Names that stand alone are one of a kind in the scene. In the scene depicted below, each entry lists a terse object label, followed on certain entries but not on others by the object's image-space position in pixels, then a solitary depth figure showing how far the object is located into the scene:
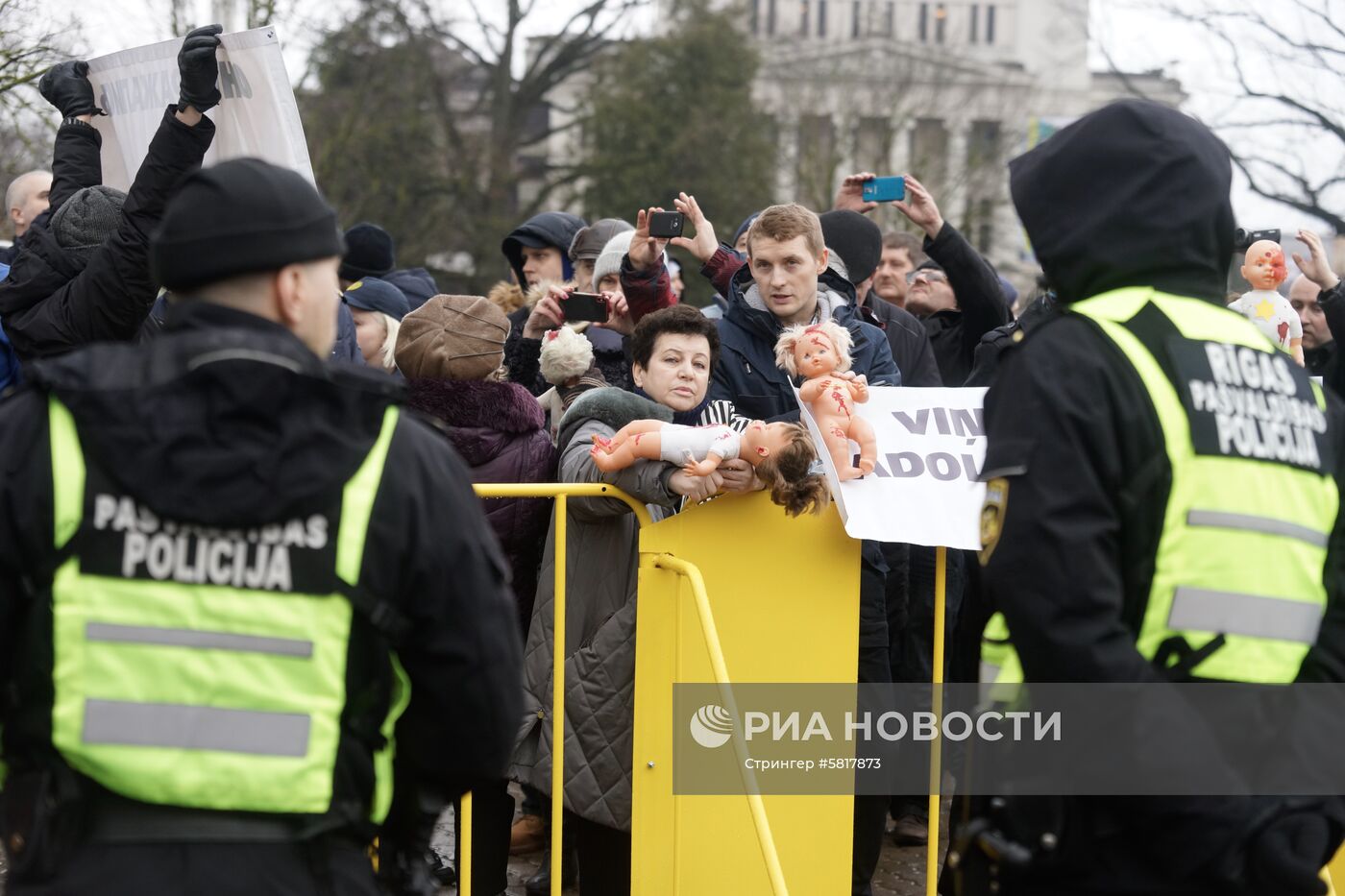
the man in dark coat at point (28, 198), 5.79
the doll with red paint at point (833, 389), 4.19
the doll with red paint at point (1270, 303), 5.64
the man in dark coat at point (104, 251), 4.00
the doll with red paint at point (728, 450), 4.08
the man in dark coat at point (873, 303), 5.73
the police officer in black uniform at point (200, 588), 2.20
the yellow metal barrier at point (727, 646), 4.23
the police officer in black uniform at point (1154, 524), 2.40
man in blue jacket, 4.84
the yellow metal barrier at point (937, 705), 4.52
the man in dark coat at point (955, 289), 5.59
